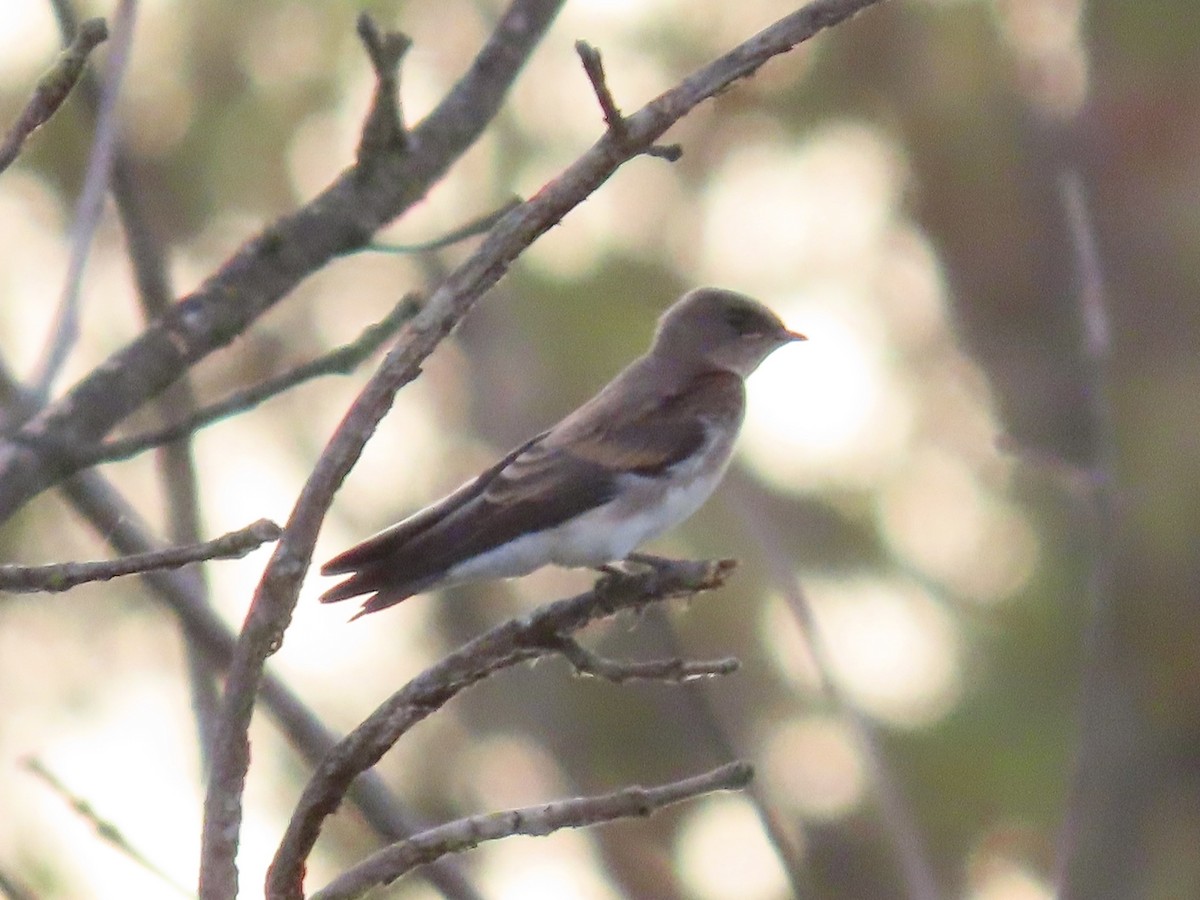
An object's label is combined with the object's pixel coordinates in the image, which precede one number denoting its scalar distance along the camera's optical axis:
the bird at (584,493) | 7.84
